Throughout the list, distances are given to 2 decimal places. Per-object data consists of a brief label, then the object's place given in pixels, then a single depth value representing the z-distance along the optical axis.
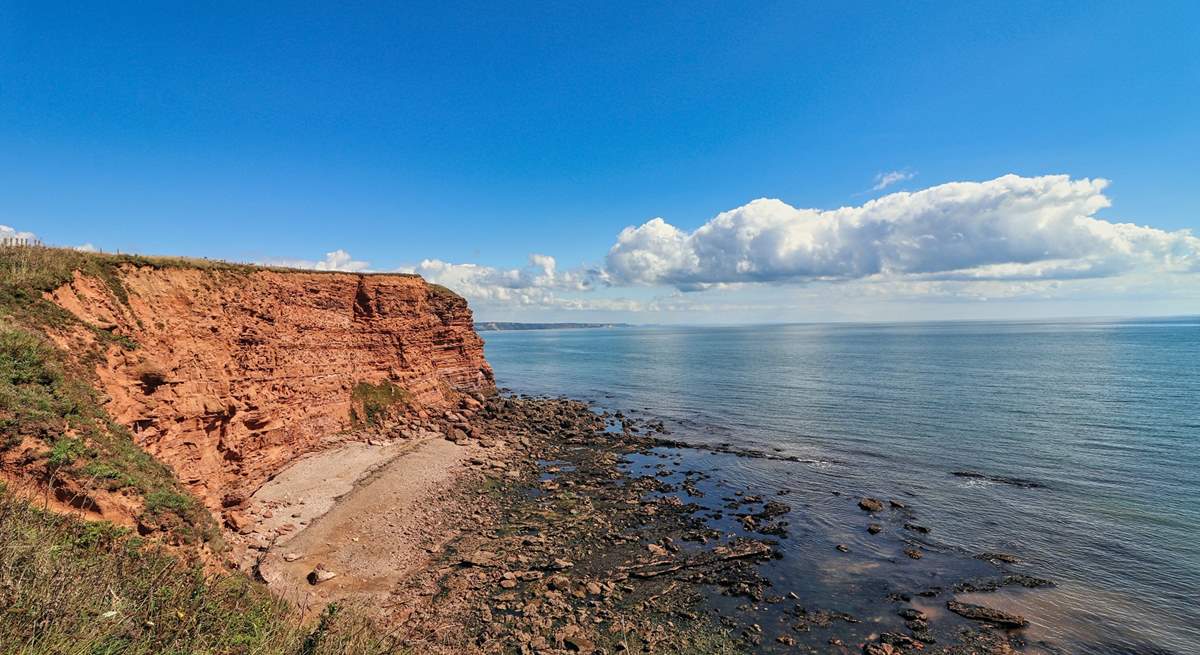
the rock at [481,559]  22.67
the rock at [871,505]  29.56
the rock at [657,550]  24.43
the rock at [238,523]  22.89
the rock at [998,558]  23.31
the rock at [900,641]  17.84
